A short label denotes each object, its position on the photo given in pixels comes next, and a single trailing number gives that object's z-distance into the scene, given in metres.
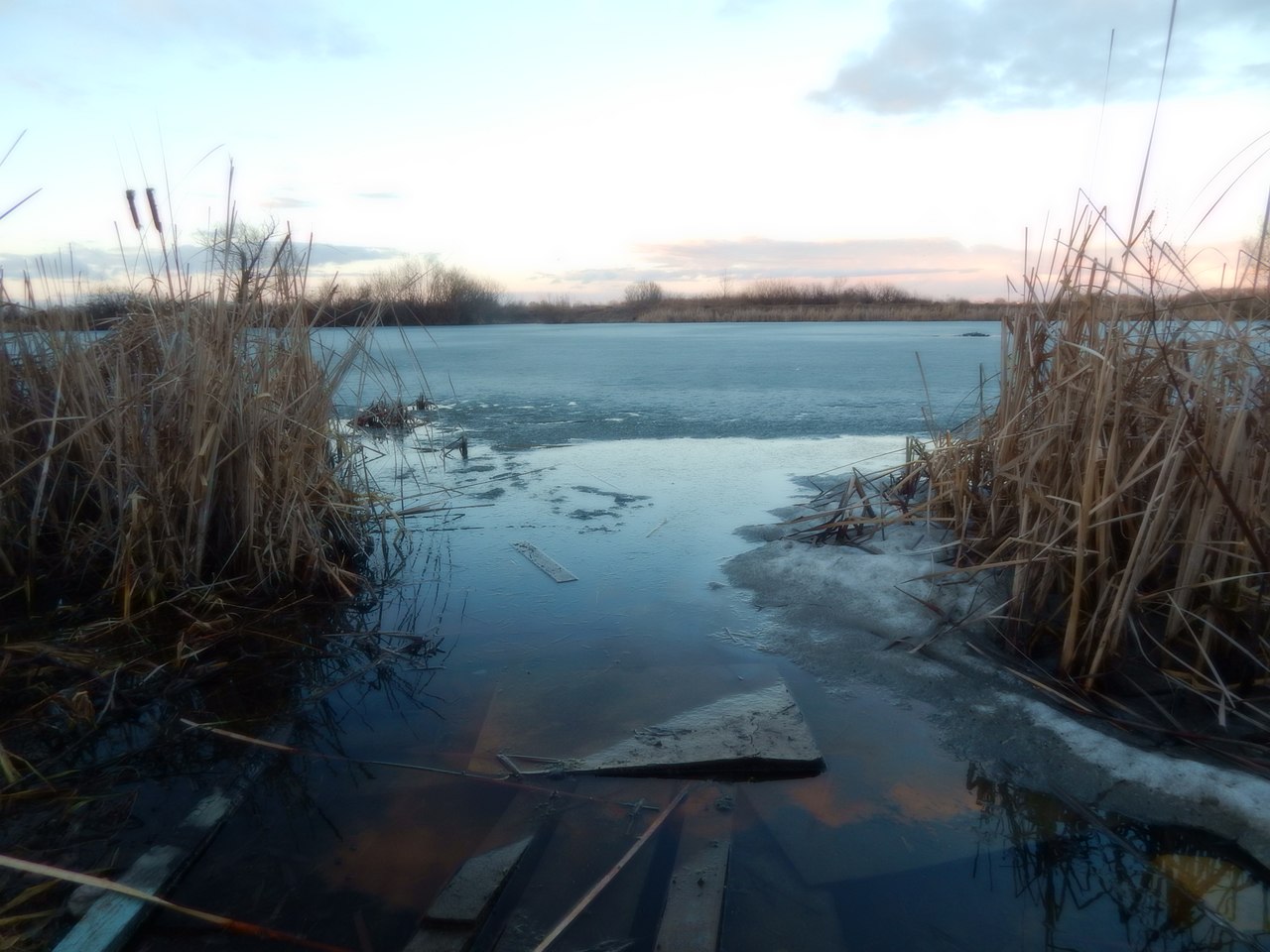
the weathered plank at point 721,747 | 2.11
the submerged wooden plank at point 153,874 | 1.56
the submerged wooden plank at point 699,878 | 1.56
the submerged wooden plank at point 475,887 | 1.61
